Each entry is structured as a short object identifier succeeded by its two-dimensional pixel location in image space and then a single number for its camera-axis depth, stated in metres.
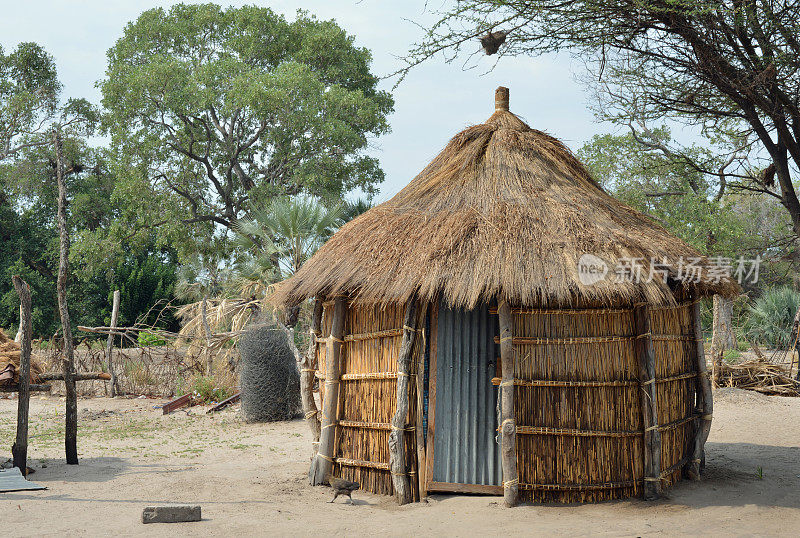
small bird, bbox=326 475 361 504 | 6.47
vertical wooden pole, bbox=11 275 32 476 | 7.80
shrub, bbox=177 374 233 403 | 14.33
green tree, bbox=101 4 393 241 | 21.17
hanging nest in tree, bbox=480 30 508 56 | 8.10
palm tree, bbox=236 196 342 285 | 15.77
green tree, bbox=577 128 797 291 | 16.88
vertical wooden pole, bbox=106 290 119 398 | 15.54
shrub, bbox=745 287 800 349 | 19.45
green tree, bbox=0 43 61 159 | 26.66
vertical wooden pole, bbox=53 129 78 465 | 8.47
